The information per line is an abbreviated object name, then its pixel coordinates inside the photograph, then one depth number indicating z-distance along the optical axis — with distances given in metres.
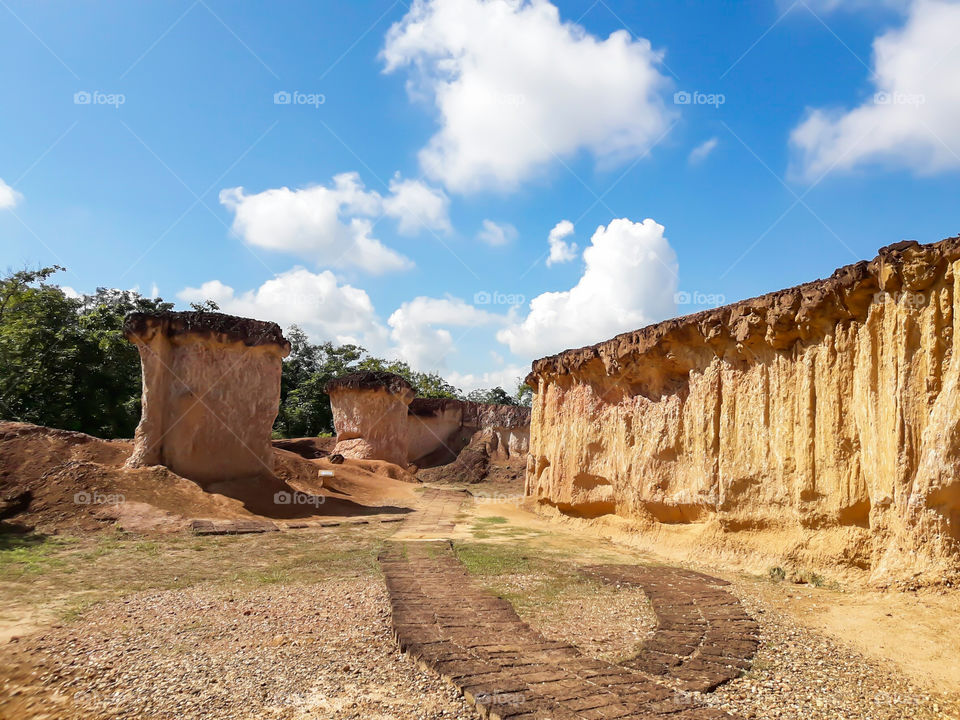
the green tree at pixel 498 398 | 61.16
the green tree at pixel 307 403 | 33.69
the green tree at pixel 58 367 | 20.81
